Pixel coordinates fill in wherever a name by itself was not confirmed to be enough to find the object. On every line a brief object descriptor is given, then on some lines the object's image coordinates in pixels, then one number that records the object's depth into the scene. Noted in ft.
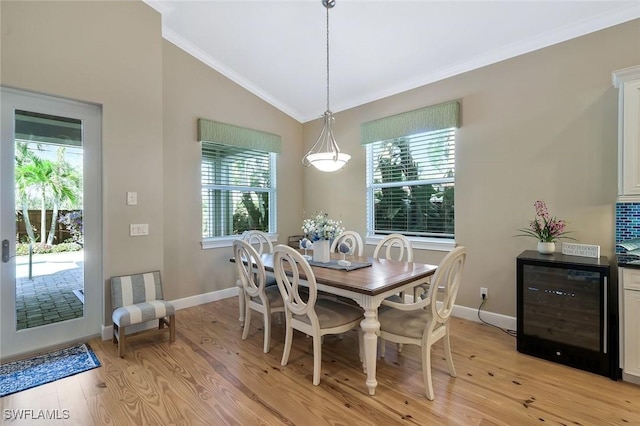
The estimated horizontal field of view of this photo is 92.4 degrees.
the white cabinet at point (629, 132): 7.38
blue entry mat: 7.38
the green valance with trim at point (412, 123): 11.47
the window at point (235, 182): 13.78
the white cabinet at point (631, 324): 7.14
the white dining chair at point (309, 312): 7.36
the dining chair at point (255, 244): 11.00
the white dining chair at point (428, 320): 6.68
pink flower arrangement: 9.14
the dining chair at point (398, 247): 9.49
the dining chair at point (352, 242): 11.96
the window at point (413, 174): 12.01
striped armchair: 8.81
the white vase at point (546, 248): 9.04
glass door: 8.46
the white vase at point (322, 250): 9.70
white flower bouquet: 9.39
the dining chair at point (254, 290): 9.01
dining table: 6.93
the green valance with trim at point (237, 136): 13.21
